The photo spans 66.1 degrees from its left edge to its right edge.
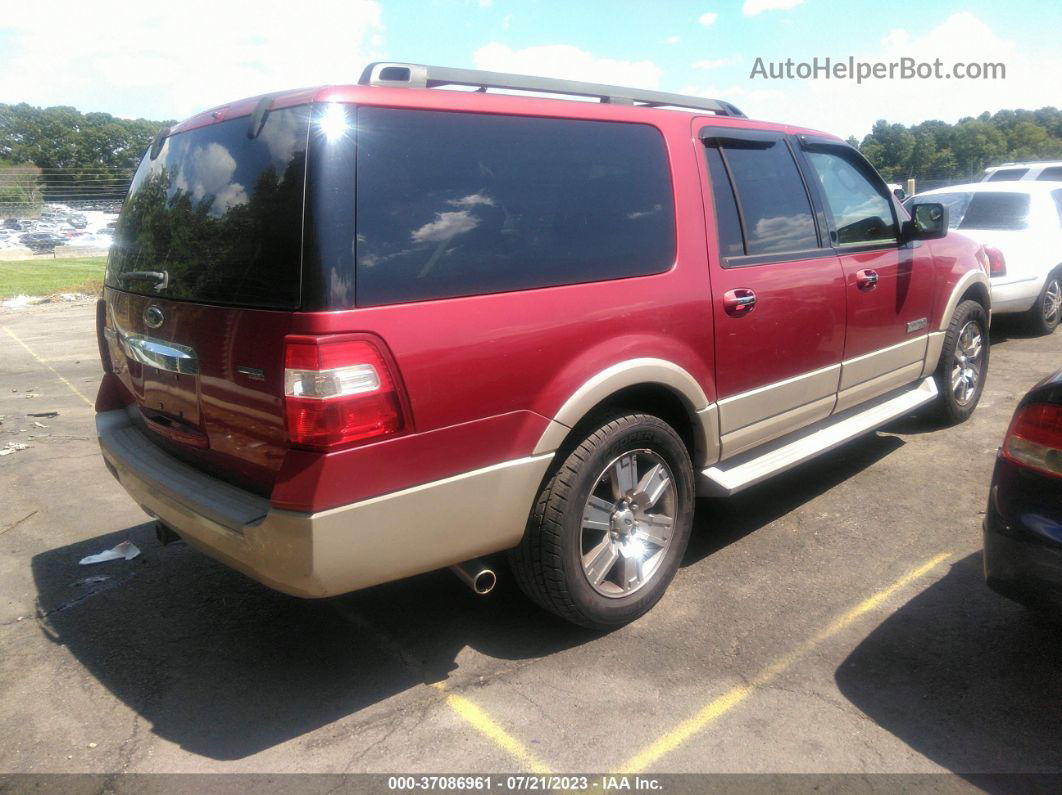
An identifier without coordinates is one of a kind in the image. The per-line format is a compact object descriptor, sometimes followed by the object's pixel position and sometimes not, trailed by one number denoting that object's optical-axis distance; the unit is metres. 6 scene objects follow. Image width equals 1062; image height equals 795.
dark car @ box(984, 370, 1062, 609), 2.55
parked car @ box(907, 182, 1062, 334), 8.37
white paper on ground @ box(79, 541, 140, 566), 4.07
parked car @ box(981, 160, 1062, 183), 15.52
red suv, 2.43
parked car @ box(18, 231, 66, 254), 40.19
